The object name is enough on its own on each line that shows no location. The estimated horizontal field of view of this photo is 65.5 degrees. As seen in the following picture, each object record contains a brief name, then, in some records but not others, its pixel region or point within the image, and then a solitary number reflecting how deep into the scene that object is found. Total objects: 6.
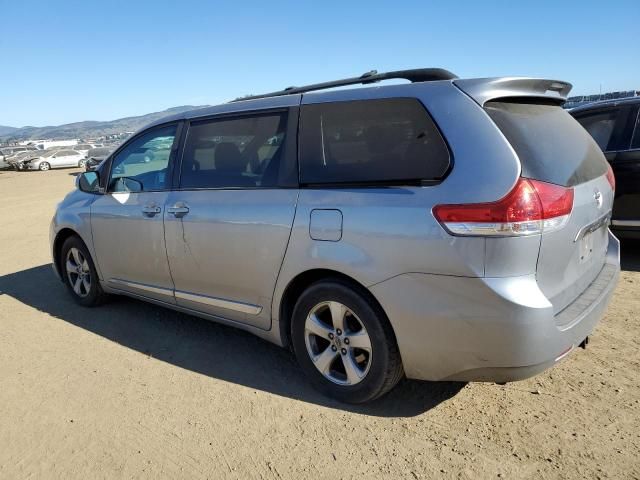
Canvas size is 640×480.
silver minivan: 2.33
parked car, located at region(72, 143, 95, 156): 40.99
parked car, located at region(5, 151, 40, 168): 37.47
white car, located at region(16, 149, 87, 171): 36.72
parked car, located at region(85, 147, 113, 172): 32.00
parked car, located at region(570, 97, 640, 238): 5.14
